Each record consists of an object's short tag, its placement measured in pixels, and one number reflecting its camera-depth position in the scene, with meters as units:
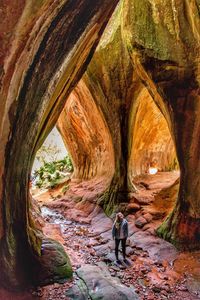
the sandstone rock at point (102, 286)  4.26
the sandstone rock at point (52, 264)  4.40
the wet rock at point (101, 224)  8.06
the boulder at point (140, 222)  7.90
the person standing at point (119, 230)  5.56
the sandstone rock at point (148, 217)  8.10
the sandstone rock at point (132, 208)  8.80
